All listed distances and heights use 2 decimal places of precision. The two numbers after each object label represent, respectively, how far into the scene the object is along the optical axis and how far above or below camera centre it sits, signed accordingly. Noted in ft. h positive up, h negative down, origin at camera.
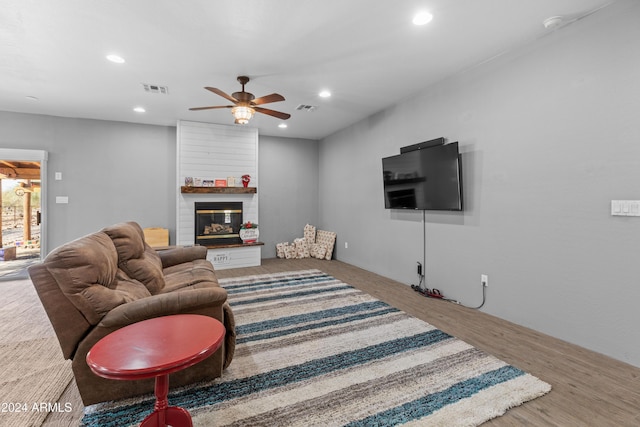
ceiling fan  10.79 +4.26
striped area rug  5.51 -3.69
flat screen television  11.27 +1.59
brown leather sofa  5.40 -1.79
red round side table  3.96 -2.00
